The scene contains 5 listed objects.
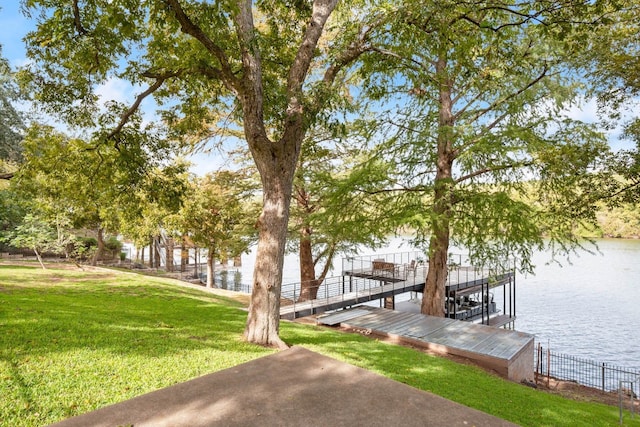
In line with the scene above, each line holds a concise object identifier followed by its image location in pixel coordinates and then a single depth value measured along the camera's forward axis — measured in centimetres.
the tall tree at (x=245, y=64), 748
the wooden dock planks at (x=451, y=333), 1058
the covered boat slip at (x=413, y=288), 1708
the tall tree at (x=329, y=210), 1442
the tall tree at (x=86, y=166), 999
